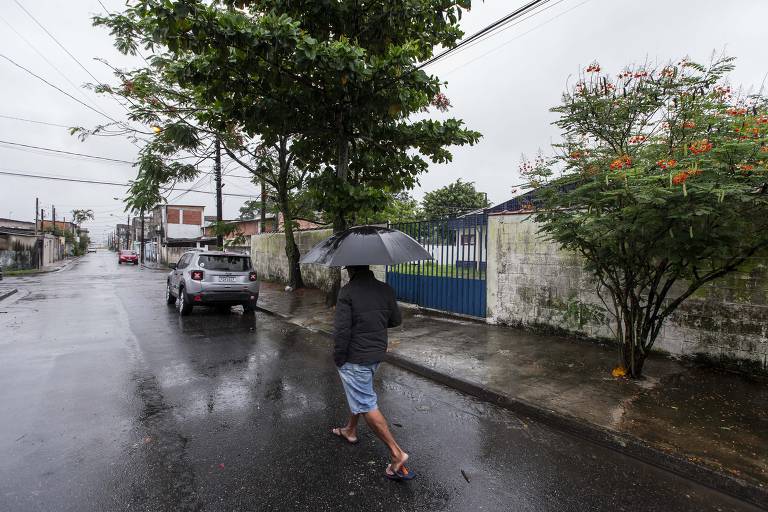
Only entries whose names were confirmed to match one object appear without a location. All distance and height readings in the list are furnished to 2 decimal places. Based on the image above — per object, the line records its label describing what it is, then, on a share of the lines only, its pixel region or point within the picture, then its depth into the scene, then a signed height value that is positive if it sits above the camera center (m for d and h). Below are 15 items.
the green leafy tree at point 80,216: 82.50 +6.93
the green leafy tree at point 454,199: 36.59 +5.00
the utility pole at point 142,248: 49.39 +0.08
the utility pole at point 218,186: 13.91 +2.95
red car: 40.16 -0.93
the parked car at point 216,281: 9.22 -0.76
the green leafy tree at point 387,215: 7.95 +0.92
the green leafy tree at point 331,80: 5.53 +2.88
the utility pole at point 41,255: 30.72 -0.53
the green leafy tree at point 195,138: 7.55 +2.92
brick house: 45.00 +2.91
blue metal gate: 8.03 -0.35
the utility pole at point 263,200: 15.32 +2.08
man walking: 2.92 -0.69
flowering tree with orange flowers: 3.43 +0.64
